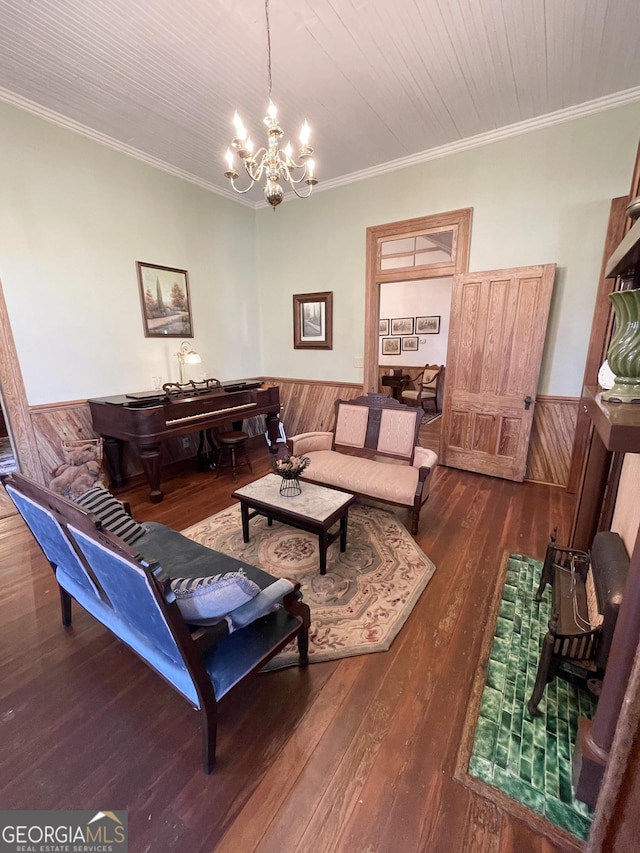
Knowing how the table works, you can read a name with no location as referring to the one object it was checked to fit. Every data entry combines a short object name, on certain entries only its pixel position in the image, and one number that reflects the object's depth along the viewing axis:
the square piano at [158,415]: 3.24
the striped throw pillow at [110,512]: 1.65
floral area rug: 1.82
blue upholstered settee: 1.04
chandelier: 1.90
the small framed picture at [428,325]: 7.52
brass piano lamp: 4.19
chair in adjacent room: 6.73
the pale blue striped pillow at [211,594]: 1.10
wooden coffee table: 2.23
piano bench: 3.88
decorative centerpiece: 2.43
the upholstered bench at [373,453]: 2.79
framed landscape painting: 3.91
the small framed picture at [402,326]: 7.88
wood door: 3.40
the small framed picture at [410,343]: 7.88
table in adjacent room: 7.09
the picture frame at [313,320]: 4.78
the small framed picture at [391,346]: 8.12
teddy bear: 3.12
